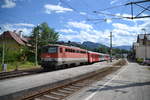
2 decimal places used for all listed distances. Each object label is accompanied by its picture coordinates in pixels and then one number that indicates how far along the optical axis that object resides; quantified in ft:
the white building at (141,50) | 228.22
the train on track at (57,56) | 63.16
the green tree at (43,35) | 159.43
